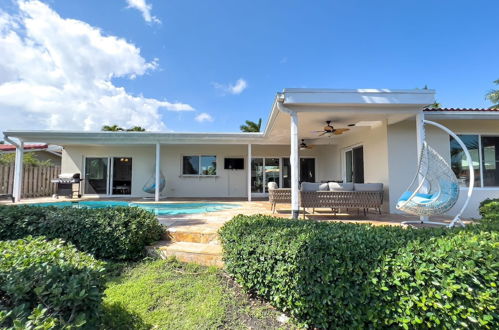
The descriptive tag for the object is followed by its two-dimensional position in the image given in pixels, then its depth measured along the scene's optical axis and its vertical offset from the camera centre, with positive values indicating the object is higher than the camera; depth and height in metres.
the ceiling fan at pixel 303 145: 9.59 +1.33
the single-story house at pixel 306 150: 5.42 +1.12
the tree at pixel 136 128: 22.91 +5.01
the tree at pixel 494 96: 21.59 +7.58
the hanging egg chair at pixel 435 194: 4.52 -0.26
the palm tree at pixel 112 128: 22.03 +4.77
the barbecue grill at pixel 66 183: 10.95 -0.26
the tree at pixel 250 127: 24.03 +5.26
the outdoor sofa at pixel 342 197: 5.64 -0.48
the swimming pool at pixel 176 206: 7.24 -1.04
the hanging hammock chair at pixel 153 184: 11.19 -0.33
